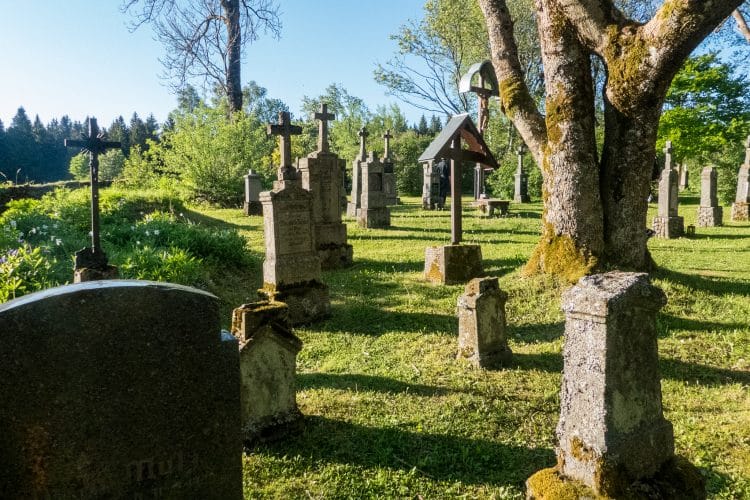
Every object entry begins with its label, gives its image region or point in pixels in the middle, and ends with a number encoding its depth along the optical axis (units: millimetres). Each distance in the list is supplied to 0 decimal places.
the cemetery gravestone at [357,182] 17719
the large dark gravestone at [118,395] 2068
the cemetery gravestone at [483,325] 5133
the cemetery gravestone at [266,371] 3775
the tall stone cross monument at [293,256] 6992
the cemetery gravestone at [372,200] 15398
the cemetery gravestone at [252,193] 19281
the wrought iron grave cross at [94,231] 5285
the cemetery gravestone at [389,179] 22500
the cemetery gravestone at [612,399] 2479
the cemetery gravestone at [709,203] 15922
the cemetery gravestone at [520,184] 24969
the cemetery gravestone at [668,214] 13328
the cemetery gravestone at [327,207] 10312
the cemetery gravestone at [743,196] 16562
